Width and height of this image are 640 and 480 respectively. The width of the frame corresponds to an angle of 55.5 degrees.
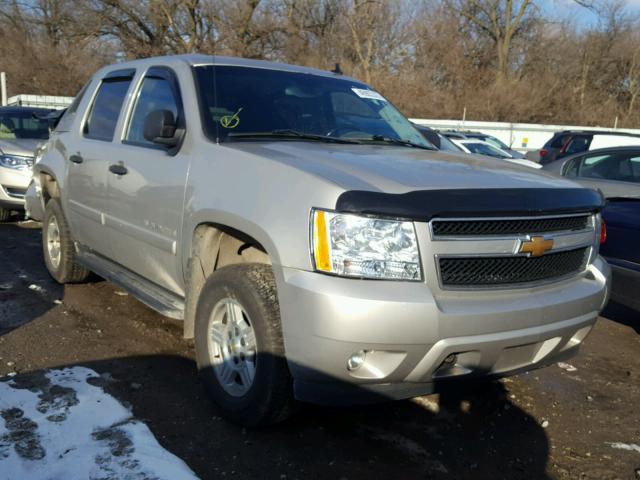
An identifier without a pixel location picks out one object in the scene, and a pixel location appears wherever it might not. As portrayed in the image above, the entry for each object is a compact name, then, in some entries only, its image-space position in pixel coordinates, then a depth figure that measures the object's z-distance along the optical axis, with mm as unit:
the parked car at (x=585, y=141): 15250
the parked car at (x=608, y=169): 6664
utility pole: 19858
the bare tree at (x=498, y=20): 39406
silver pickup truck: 2570
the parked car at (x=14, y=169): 8477
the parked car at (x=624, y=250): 4562
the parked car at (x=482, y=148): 14984
